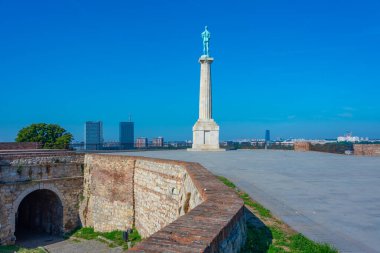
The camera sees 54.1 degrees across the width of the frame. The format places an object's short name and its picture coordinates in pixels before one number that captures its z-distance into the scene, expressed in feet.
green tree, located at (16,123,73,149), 92.43
